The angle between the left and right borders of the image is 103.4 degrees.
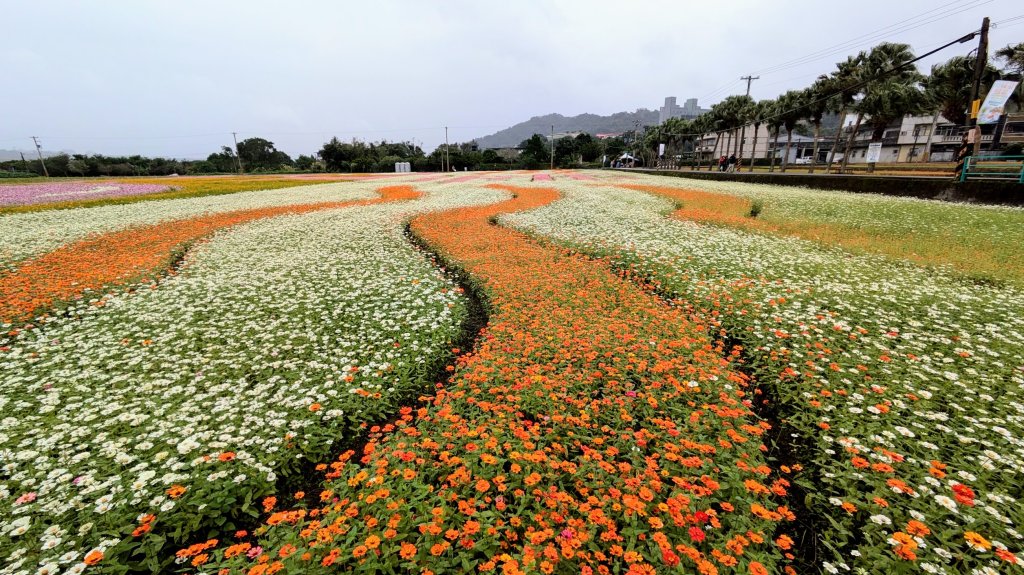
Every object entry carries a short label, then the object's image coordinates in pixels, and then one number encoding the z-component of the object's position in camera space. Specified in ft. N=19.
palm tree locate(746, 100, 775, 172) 172.00
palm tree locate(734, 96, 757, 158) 195.31
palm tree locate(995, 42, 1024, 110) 107.34
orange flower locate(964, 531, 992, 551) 10.91
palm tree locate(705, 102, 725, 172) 214.90
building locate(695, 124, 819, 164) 339.16
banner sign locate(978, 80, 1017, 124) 61.26
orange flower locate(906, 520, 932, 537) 11.85
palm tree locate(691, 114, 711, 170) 248.11
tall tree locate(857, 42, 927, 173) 111.96
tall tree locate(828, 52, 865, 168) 120.47
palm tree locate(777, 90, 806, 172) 148.28
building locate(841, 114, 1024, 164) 238.89
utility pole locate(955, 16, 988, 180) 63.00
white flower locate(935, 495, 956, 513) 12.56
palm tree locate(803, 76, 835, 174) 132.87
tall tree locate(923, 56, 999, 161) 111.24
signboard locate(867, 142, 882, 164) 96.43
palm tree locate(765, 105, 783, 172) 155.53
